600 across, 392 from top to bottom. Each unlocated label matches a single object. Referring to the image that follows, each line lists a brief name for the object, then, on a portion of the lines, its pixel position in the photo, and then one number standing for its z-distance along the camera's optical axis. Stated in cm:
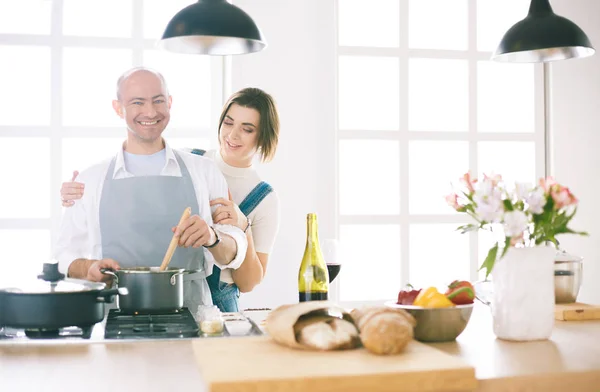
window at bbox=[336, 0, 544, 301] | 438
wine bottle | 224
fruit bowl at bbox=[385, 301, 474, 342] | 175
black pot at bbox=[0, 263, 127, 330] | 164
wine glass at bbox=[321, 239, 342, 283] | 245
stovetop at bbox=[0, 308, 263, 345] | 171
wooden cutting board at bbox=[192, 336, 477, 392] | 131
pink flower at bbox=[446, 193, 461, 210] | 191
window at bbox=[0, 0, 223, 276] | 395
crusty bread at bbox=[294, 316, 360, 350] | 155
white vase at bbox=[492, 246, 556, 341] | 180
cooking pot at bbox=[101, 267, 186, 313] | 186
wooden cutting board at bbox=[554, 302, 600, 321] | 217
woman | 312
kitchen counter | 135
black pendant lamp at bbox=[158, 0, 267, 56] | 232
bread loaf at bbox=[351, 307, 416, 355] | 149
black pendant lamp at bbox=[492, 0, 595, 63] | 264
